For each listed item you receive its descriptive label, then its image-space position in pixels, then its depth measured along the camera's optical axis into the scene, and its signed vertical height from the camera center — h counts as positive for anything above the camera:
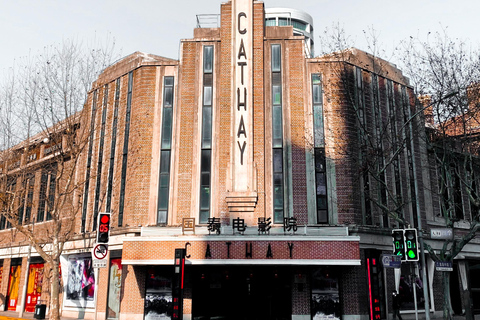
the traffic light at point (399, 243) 16.22 +1.46
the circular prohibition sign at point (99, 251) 15.37 +1.08
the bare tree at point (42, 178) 23.12 +7.07
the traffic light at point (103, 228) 15.41 +1.86
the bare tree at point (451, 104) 20.39 +8.03
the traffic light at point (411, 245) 15.93 +1.39
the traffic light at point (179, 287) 20.31 -0.06
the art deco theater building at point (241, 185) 24.28 +5.54
